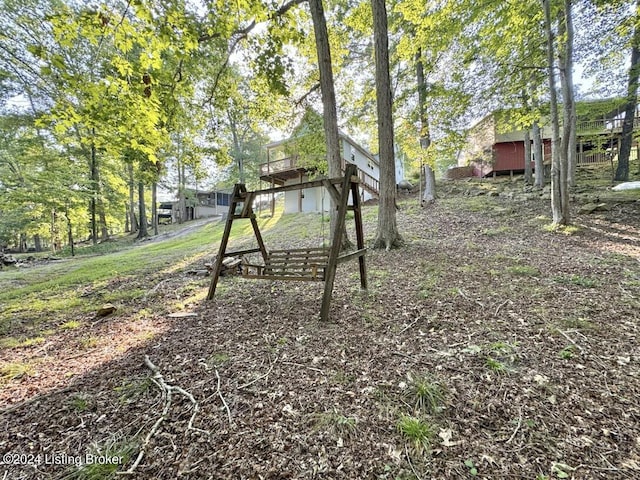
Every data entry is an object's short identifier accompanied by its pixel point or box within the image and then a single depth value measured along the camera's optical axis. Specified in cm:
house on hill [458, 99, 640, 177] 1526
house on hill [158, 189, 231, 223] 3044
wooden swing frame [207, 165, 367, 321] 339
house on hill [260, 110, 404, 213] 997
